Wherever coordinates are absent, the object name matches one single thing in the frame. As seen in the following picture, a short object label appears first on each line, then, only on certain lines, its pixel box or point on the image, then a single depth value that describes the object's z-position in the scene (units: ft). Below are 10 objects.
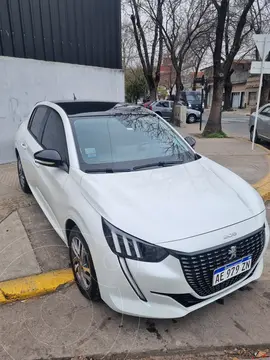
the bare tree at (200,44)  73.58
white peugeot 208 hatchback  6.94
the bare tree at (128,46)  71.26
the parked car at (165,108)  67.52
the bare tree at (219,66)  34.86
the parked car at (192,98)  88.38
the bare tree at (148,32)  56.85
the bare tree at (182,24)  58.16
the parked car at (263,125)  33.44
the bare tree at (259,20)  65.56
